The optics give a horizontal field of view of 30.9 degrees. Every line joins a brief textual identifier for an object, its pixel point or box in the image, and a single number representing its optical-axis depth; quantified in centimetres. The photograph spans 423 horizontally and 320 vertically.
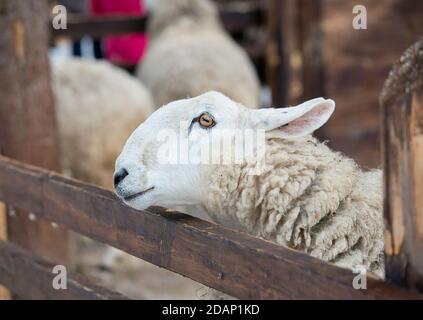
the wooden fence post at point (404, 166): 133
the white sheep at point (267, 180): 209
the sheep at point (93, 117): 530
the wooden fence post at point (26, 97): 397
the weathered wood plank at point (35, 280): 241
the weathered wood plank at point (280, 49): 702
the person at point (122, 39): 852
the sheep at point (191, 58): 644
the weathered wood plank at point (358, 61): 644
